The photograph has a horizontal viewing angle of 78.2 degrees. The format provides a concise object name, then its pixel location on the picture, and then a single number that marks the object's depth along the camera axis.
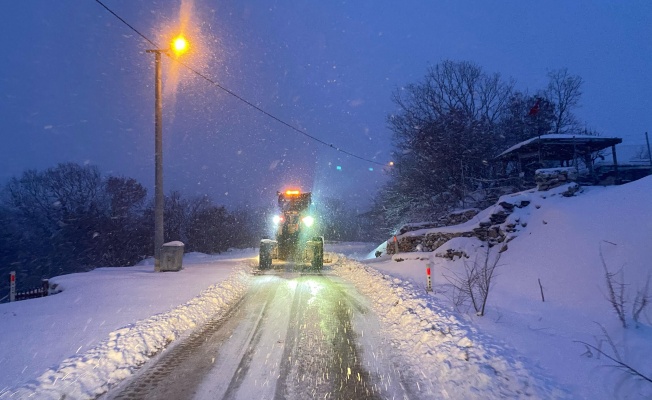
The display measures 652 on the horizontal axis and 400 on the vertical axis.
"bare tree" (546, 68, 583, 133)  37.69
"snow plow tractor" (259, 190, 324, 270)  22.52
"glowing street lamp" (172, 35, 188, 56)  14.46
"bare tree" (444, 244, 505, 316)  8.17
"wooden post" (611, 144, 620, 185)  21.07
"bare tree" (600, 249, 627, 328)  6.17
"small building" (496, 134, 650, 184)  20.44
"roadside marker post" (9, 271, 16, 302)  13.36
